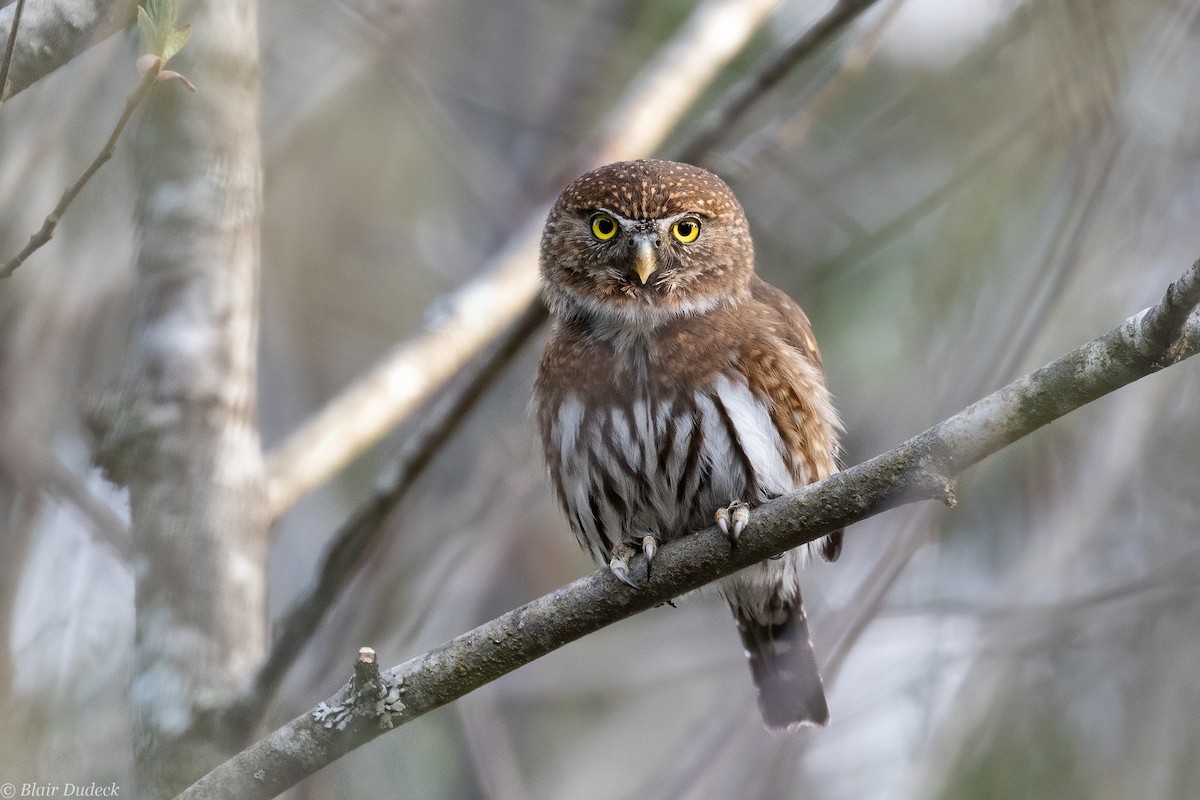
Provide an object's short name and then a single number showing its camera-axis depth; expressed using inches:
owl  353.7
